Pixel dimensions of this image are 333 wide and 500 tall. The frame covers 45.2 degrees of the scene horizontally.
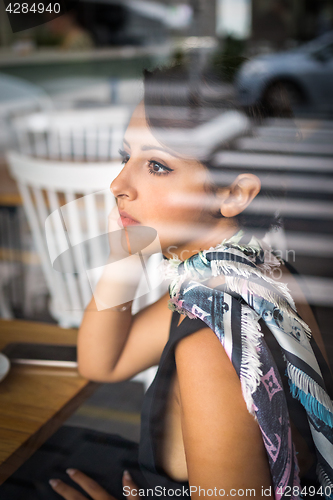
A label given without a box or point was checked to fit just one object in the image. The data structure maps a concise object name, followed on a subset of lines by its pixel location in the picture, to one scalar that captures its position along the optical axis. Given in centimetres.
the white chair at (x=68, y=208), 66
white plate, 63
